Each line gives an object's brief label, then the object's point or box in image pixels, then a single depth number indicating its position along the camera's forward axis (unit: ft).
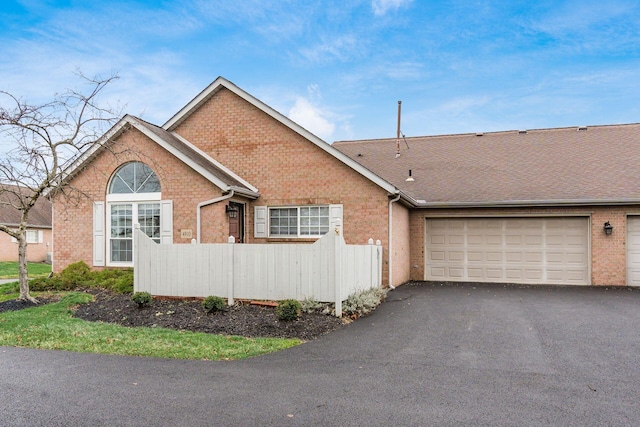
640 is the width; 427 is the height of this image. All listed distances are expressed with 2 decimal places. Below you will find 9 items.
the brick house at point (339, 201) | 43.24
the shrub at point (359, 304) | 30.94
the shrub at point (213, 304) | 30.27
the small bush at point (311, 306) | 29.84
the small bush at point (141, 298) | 31.96
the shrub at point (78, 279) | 41.65
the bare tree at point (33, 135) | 35.37
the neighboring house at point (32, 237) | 98.78
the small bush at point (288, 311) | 27.43
